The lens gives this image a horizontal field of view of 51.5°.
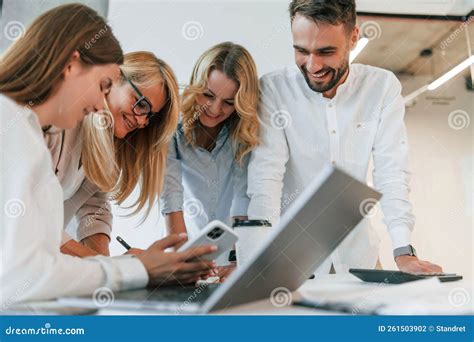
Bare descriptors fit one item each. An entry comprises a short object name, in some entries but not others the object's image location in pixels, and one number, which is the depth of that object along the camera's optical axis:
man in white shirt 1.52
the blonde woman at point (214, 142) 1.60
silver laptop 0.61
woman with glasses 1.29
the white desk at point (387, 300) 0.60
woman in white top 0.69
